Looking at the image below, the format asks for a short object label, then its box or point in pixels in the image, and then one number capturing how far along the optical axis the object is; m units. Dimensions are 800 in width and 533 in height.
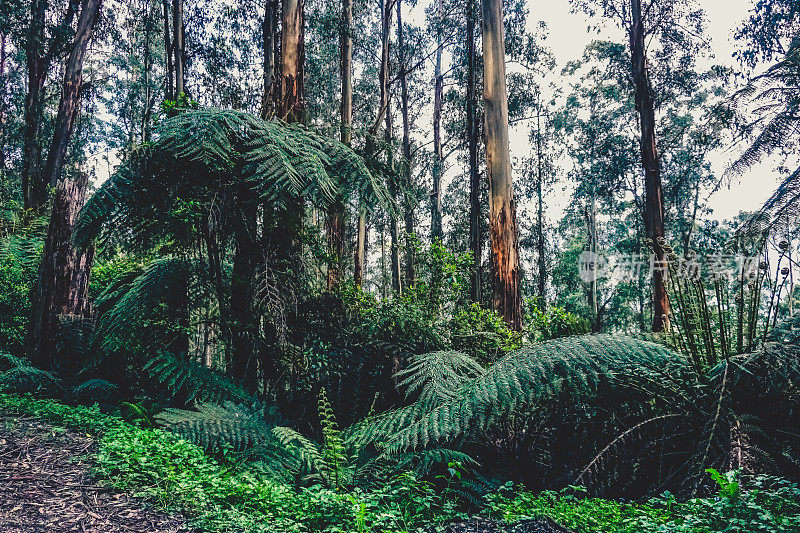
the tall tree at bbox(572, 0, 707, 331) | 9.68
